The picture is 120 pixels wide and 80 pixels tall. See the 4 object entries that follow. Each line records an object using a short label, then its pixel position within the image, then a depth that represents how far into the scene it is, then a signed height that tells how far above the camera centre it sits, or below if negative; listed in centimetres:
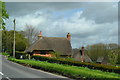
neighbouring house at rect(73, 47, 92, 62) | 7059 -358
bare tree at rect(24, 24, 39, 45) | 8878 +380
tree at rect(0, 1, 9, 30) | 2069 +281
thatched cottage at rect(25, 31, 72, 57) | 6116 -68
